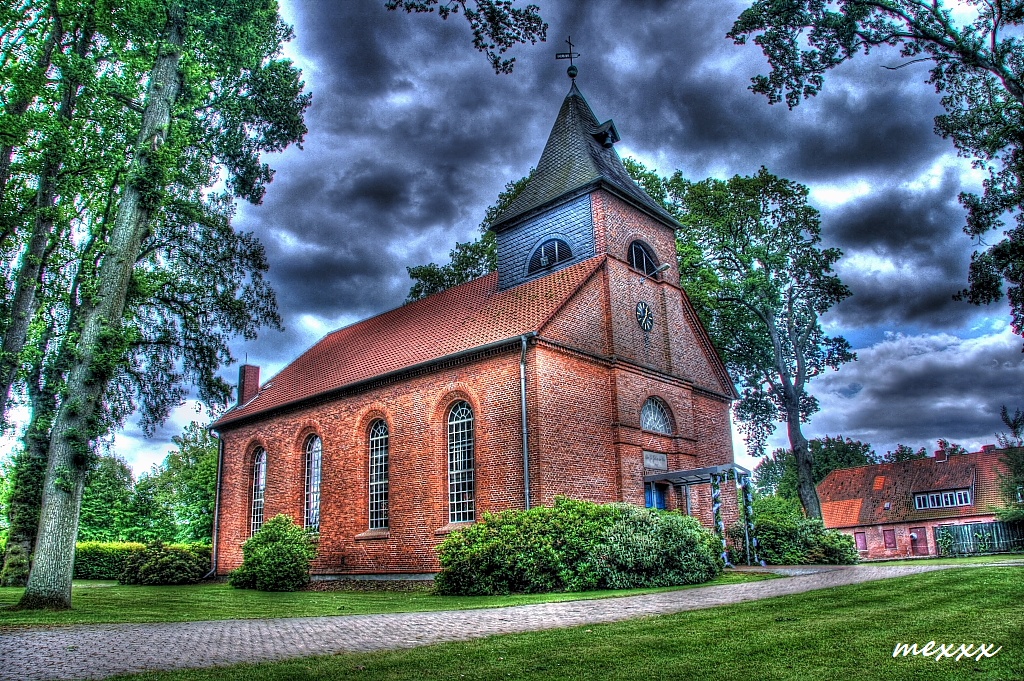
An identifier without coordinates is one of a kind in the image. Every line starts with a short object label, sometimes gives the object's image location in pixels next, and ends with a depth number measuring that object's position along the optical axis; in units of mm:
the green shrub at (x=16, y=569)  19922
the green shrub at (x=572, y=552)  13922
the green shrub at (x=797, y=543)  19266
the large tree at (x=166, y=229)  12414
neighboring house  42469
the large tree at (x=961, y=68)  13836
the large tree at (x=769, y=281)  26875
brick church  17562
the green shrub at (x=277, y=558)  19219
